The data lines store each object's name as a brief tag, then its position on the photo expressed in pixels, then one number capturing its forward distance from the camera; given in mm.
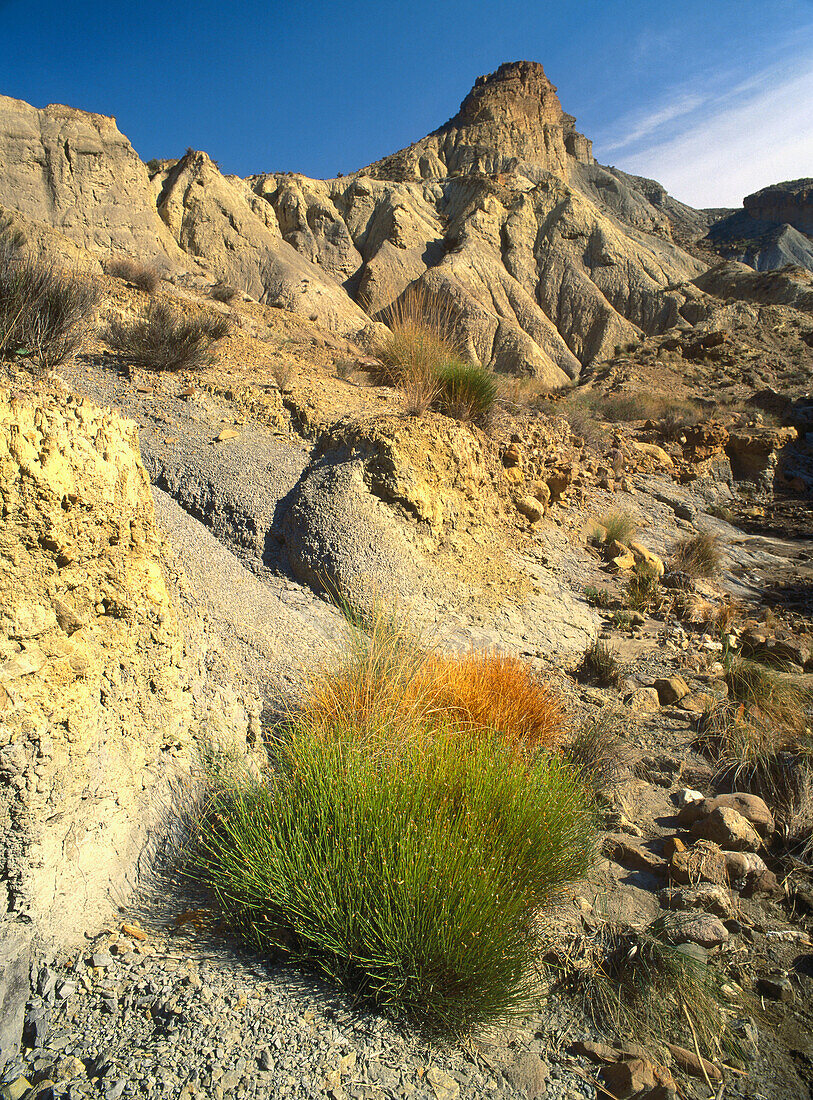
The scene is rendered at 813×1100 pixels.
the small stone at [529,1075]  1929
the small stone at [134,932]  2182
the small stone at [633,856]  3111
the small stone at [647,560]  7488
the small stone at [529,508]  7125
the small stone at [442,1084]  1822
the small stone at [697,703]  4754
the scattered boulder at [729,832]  3199
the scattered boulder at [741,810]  3396
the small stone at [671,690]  4875
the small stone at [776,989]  2496
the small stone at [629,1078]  1939
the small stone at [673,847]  3170
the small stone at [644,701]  4770
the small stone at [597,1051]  2070
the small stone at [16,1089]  1669
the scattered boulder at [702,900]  2807
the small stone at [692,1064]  2107
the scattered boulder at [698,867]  2977
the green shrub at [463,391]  7090
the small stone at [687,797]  3609
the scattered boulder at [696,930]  2568
